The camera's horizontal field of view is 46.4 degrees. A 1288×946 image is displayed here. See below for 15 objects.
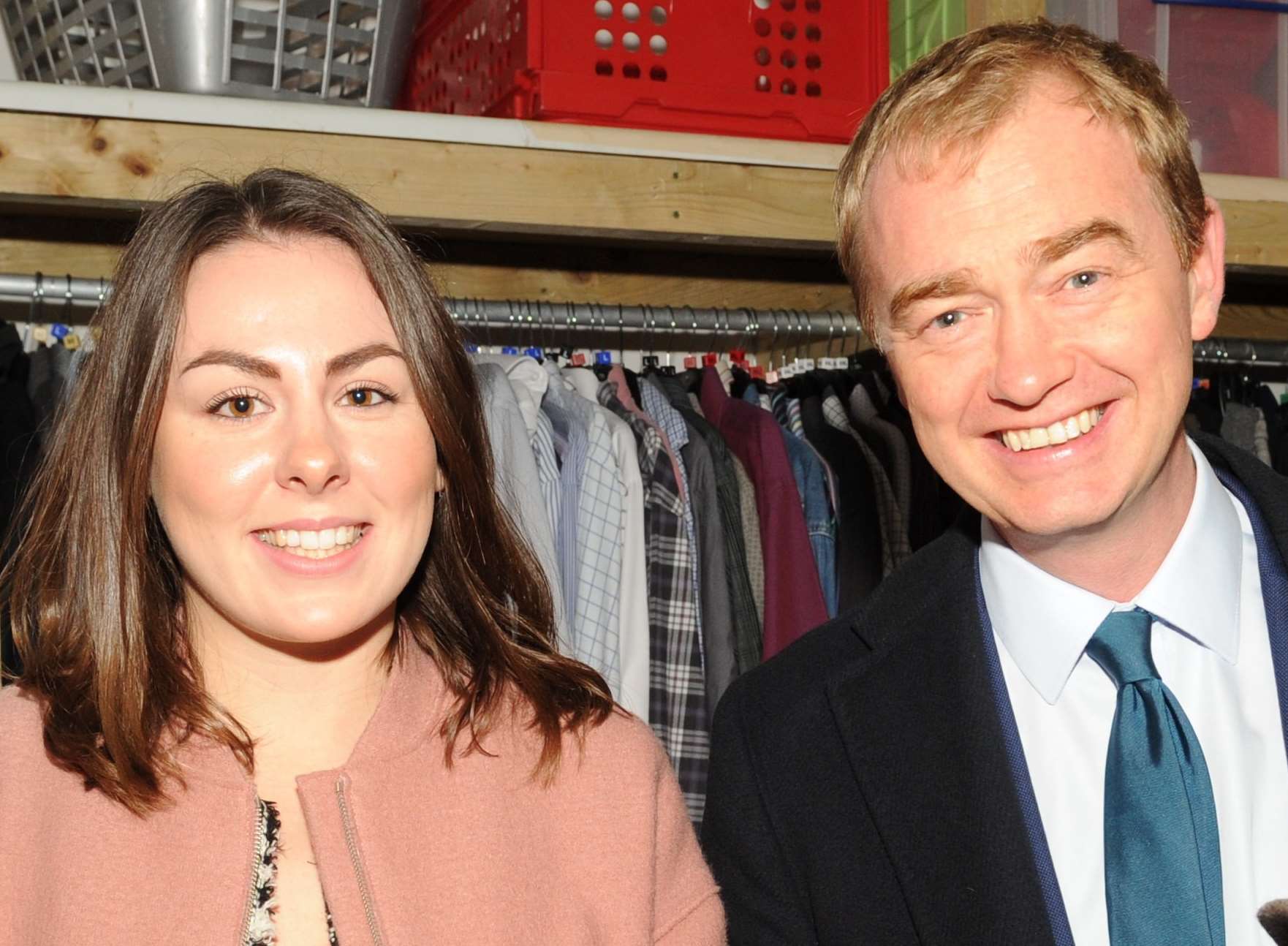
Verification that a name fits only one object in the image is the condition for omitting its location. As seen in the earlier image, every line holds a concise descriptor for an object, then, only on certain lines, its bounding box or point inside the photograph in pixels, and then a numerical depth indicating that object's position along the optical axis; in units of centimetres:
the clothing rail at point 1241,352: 298
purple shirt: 245
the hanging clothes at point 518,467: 234
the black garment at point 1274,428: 282
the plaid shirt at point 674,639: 240
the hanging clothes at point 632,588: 238
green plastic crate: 285
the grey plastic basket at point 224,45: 228
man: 148
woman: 144
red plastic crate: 241
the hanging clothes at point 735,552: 243
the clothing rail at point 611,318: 256
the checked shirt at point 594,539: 238
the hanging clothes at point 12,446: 214
